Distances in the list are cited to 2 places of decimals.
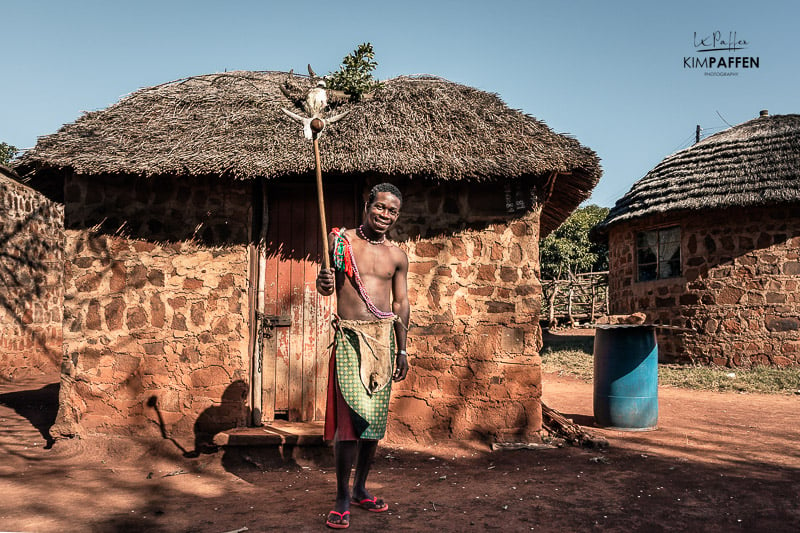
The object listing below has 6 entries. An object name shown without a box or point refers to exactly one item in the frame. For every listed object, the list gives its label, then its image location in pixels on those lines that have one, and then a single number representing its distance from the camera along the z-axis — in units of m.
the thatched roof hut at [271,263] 5.10
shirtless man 3.25
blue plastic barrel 5.79
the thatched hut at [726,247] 9.55
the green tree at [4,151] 22.82
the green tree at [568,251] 22.94
